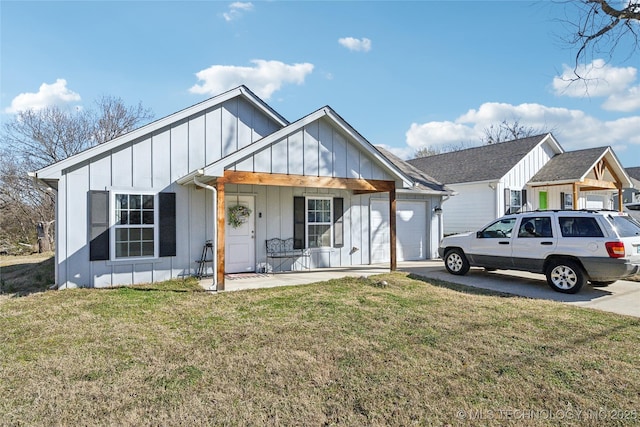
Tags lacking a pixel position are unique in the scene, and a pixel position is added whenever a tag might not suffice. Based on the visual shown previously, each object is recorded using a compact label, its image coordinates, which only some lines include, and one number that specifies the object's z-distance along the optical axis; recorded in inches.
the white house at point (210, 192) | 307.0
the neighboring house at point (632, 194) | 975.3
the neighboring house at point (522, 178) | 613.3
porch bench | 397.4
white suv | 275.1
